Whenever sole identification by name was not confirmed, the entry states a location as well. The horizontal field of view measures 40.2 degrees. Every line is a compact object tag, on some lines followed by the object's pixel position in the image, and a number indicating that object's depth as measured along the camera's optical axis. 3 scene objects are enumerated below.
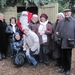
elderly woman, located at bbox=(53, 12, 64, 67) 3.12
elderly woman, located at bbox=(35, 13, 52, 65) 3.23
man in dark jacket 2.69
